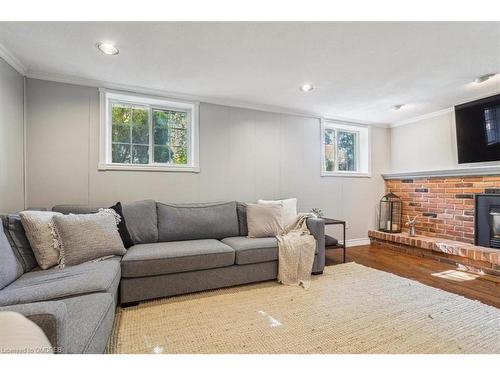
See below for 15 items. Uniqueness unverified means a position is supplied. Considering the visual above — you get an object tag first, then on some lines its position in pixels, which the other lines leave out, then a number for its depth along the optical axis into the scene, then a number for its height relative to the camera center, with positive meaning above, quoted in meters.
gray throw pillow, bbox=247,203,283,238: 2.80 -0.37
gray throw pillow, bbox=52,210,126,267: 1.85 -0.38
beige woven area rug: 1.51 -0.97
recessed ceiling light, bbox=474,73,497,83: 2.52 +1.15
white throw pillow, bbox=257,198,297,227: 3.06 -0.28
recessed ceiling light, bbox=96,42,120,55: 2.00 +1.19
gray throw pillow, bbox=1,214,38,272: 1.73 -0.36
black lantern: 4.27 -0.47
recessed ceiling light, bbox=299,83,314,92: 2.83 +1.19
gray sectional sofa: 1.06 -0.56
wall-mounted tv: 2.99 +0.73
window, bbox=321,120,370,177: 4.21 +0.69
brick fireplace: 3.34 -0.22
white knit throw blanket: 2.51 -0.74
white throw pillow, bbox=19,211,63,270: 1.78 -0.36
